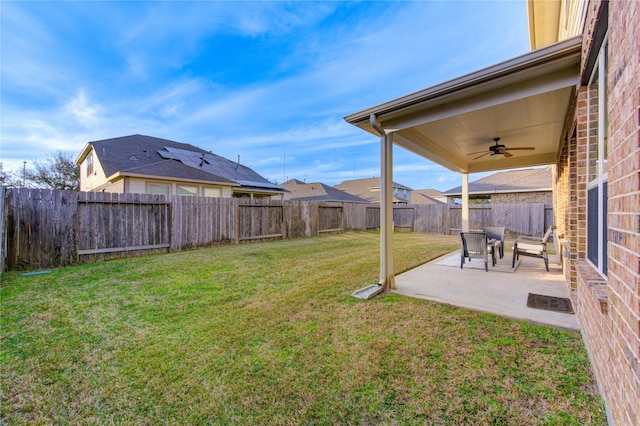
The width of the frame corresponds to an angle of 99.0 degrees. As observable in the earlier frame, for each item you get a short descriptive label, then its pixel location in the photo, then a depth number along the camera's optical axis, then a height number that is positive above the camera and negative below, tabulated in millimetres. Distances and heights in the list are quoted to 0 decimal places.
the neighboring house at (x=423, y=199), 35500 +2057
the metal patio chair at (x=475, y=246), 5785 -713
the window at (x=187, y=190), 12509 +1072
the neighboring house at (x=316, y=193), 24814 +1959
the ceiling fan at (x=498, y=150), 6422 +1590
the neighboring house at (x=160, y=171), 11695 +2106
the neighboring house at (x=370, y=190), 29936 +2790
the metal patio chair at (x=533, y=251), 5898 -836
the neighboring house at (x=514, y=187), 16172 +1699
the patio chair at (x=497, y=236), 7019 -614
